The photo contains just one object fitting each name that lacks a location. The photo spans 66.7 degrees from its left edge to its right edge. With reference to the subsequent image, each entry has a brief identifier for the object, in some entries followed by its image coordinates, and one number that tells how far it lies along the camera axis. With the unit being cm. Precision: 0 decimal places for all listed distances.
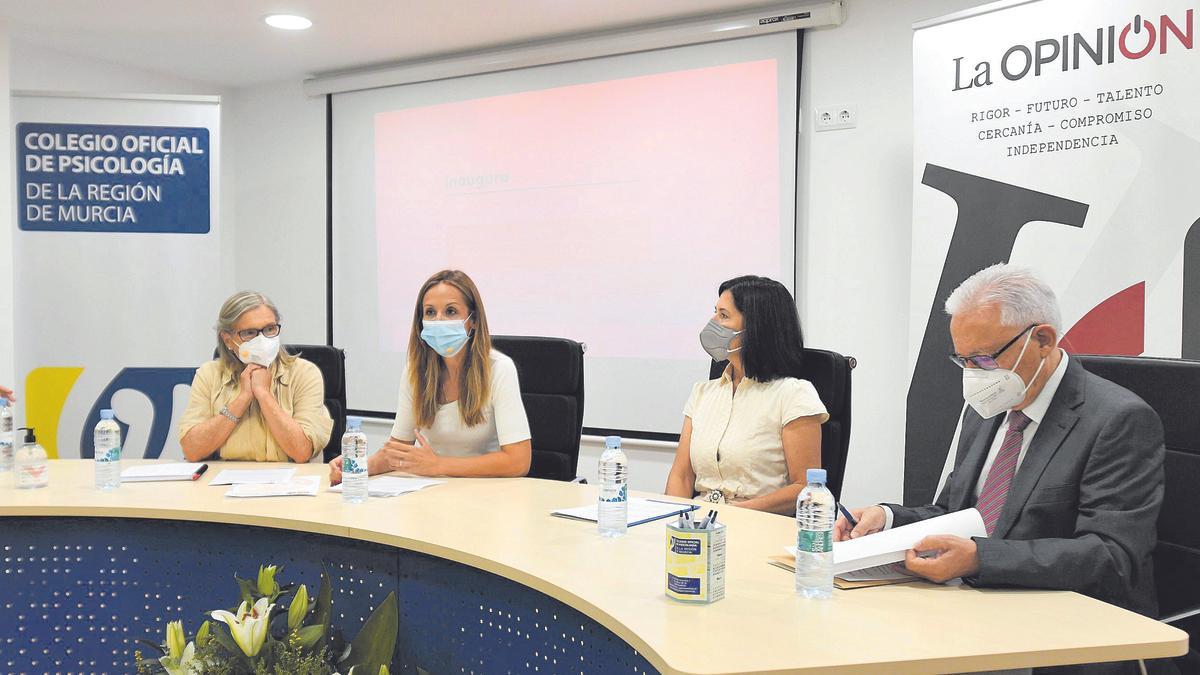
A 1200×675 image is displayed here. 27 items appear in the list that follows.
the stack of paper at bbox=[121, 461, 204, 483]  254
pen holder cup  144
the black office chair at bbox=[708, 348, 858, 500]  251
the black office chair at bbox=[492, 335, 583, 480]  288
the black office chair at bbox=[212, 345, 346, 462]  317
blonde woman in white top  259
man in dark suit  150
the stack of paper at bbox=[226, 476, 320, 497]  231
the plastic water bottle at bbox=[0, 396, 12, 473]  264
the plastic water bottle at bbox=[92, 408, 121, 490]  240
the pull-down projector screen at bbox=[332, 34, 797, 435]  411
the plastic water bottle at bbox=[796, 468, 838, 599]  148
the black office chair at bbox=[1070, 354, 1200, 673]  176
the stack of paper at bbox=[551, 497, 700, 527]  204
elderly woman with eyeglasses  283
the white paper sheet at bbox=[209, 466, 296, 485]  248
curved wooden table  124
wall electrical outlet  387
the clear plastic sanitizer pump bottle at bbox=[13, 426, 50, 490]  240
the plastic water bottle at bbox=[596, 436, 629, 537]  191
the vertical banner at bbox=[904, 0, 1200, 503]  279
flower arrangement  181
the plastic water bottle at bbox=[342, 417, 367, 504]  222
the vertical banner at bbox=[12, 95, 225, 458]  440
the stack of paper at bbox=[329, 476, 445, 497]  231
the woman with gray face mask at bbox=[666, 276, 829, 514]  246
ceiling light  421
